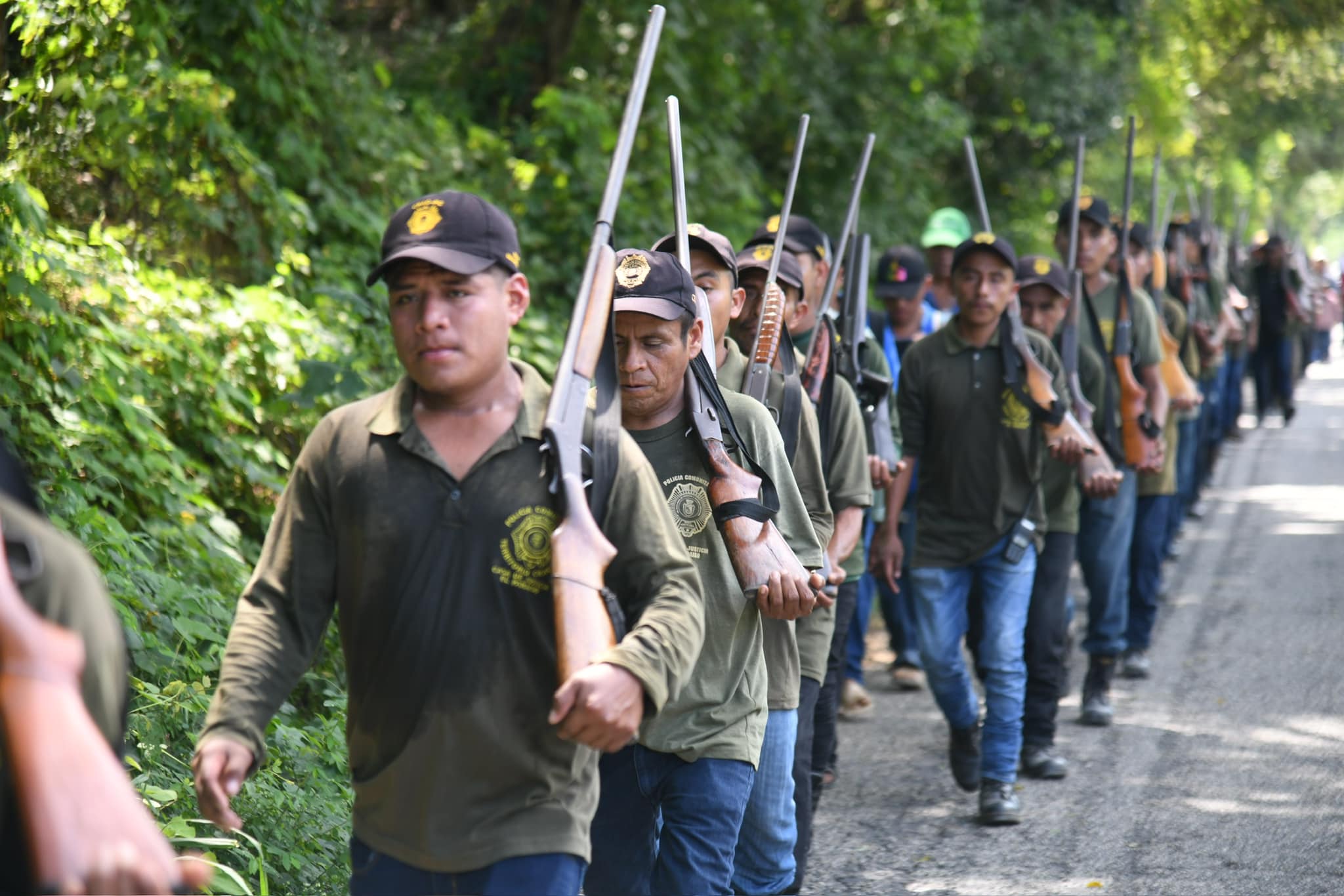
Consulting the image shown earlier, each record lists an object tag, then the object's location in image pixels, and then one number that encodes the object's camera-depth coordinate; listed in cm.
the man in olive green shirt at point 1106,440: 1644
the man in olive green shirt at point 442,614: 604
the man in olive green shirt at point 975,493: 1346
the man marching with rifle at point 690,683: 815
